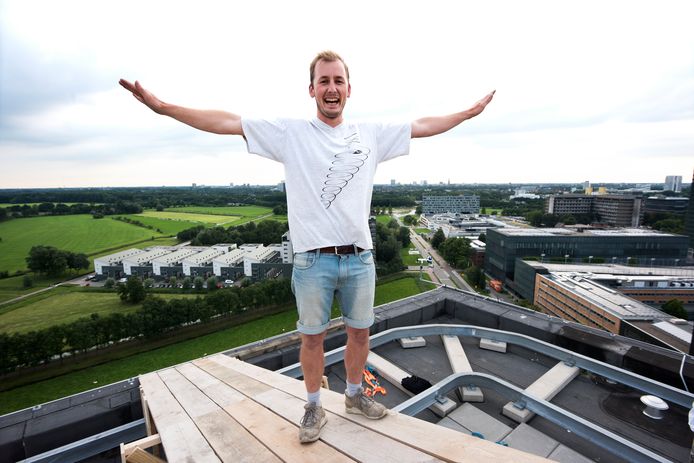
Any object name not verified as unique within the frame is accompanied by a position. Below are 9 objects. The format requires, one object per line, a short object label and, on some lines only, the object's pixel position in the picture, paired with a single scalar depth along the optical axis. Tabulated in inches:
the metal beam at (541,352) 168.8
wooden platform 81.6
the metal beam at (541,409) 118.9
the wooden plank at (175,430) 86.8
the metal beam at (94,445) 143.3
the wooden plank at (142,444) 96.2
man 89.7
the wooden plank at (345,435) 81.0
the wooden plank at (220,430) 84.7
